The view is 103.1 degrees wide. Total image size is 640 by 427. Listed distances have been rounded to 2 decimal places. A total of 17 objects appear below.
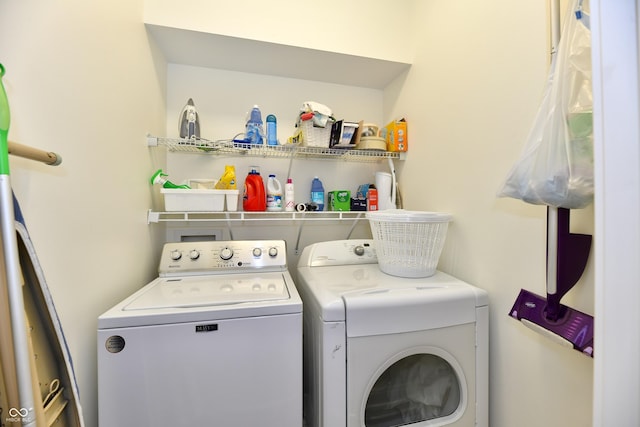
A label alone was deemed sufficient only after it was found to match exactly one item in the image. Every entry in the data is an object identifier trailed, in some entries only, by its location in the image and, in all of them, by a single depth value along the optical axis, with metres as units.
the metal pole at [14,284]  0.50
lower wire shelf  1.49
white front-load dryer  0.98
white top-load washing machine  0.89
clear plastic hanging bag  0.68
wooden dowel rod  0.56
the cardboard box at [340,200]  1.86
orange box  1.80
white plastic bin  1.43
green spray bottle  1.45
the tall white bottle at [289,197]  1.72
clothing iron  1.59
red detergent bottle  1.68
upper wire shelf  1.51
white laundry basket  1.24
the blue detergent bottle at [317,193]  1.85
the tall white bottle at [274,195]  1.69
